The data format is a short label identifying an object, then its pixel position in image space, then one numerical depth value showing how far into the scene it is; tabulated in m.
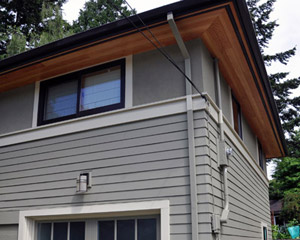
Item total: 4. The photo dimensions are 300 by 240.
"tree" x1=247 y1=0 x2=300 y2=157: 23.11
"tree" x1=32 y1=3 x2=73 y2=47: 15.91
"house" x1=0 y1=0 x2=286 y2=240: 4.66
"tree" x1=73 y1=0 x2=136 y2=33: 21.75
